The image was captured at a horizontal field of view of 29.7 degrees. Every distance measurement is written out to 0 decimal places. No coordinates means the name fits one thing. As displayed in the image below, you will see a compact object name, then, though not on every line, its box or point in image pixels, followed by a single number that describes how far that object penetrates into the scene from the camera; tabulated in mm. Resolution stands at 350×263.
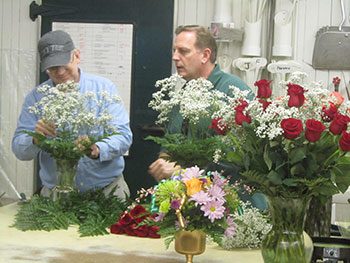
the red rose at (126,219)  2543
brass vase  2037
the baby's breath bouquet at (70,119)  2686
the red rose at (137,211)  2534
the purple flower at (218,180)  2059
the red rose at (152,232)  2490
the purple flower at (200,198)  1995
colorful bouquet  2014
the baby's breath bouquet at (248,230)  2316
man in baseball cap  2932
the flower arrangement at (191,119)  2334
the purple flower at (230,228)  2064
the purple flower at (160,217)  2079
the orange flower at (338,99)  1942
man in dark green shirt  3141
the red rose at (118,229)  2539
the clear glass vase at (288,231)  1920
